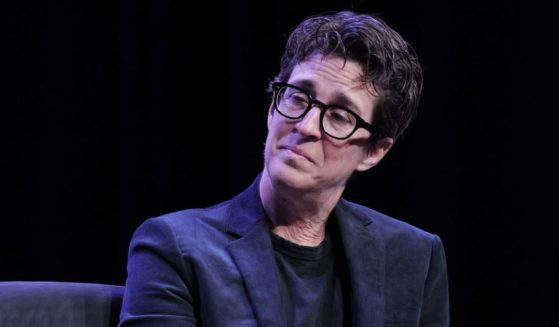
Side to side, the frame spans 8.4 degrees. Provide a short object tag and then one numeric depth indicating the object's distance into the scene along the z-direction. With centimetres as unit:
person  428
